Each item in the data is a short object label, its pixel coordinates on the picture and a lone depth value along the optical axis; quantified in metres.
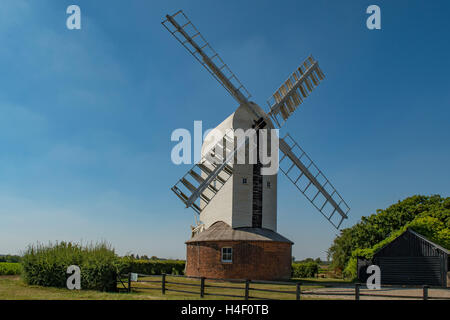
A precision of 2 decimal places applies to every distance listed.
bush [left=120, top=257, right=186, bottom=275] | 33.11
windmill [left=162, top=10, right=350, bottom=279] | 23.59
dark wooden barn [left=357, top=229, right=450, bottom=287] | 22.58
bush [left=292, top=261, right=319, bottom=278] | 35.62
